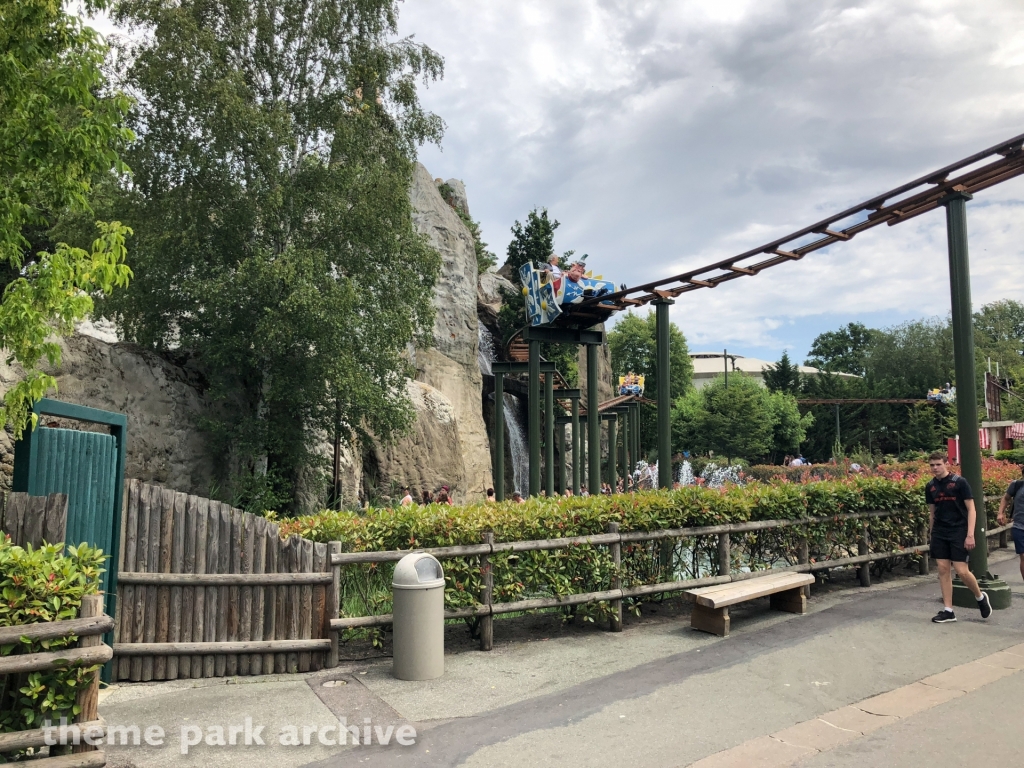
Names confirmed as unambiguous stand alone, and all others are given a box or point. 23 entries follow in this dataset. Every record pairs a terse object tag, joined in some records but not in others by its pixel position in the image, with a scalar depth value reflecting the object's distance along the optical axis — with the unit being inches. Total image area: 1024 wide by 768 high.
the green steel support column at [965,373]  305.0
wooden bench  265.9
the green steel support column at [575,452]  636.0
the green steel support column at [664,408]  412.2
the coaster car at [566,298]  507.5
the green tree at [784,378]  2395.4
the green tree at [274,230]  503.2
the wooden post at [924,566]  388.8
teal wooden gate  187.3
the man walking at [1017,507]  324.5
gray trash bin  221.0
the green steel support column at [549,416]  712.4
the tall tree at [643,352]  2454.5
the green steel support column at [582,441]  1132.4
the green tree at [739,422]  1919.3
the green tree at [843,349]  3747.5
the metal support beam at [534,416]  537.6
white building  3827.3
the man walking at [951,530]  281.0
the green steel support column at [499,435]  650.8
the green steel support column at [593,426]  559.9
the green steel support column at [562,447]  825.6
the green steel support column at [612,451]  964.5
